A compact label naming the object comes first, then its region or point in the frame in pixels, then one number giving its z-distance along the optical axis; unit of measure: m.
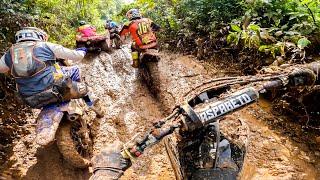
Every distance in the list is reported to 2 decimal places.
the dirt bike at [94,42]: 6.80
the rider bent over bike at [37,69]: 2.68
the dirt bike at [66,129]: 2.53
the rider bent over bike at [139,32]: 4.99
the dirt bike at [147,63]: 4.77
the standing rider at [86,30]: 6.92
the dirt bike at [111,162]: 1.22
